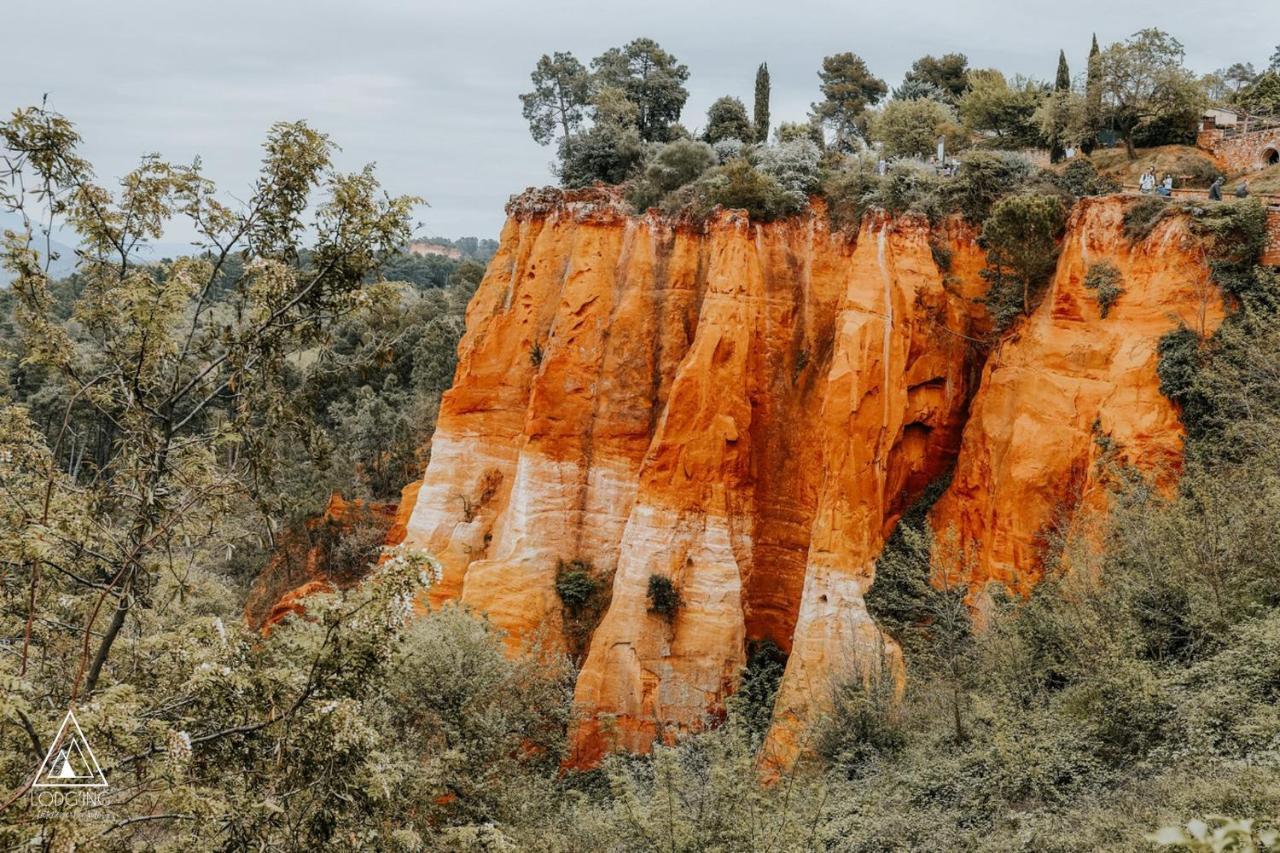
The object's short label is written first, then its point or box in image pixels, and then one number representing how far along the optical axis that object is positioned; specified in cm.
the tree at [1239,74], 5751
